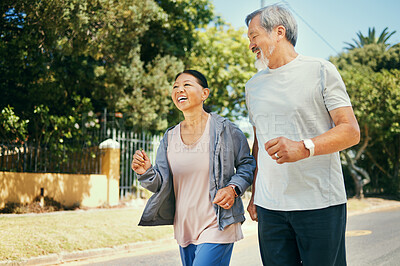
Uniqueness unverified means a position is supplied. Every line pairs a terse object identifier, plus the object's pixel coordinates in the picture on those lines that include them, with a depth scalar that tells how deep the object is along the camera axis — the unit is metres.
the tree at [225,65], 20.44
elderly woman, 2.95
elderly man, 2.10
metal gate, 14.58
